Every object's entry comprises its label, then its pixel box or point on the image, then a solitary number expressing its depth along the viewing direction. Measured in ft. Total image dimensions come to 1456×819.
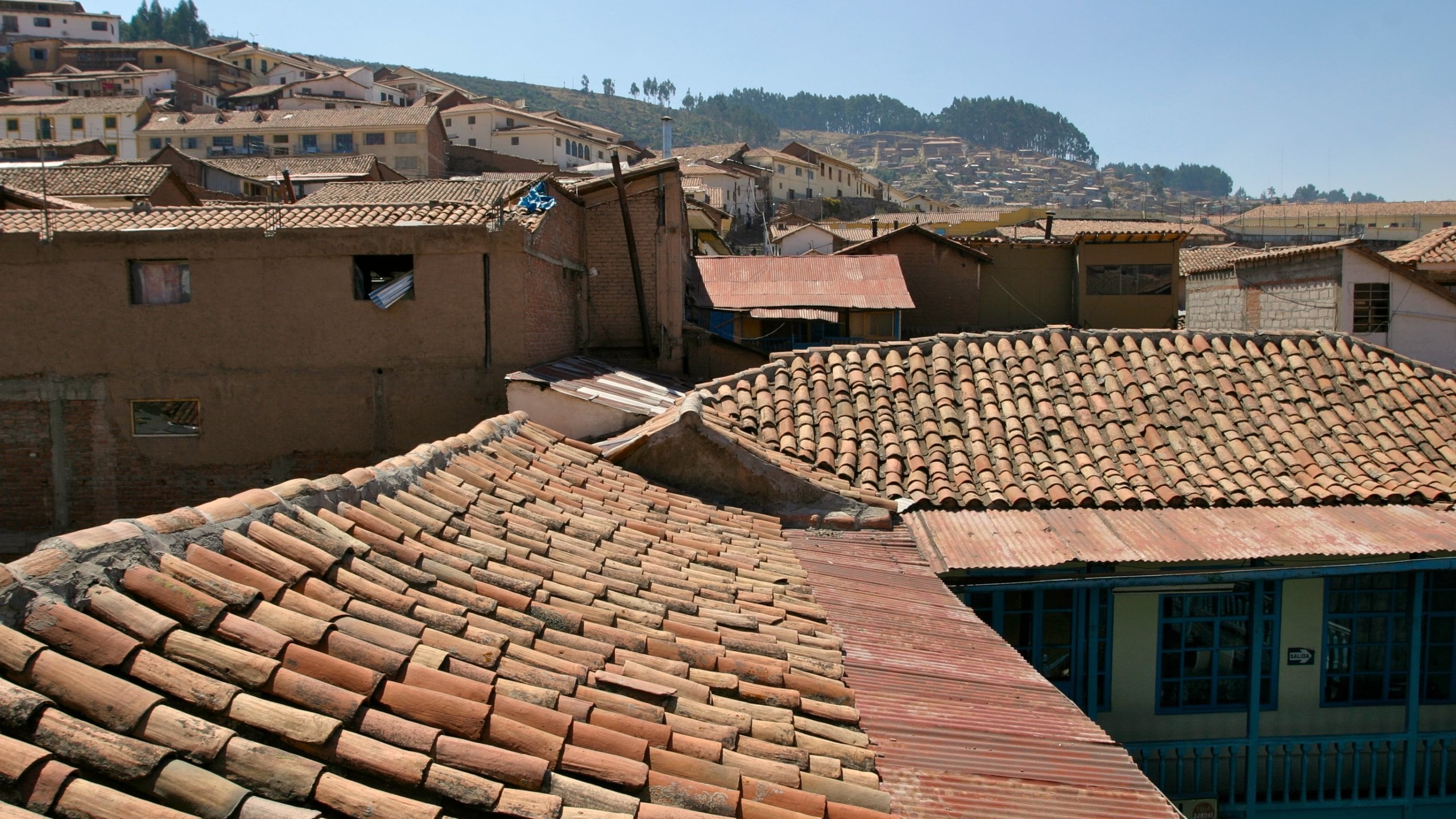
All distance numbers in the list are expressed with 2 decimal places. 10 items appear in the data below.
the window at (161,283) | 45.50
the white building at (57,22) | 301.02
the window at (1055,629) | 30.58
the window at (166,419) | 46.19
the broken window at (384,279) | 45.29
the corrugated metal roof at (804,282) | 78.12
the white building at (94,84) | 250.98
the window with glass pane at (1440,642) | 33.60
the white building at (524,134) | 239.91
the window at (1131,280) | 98.17
